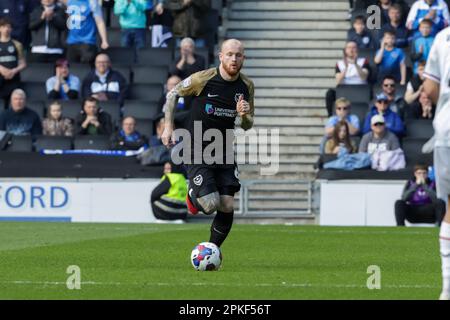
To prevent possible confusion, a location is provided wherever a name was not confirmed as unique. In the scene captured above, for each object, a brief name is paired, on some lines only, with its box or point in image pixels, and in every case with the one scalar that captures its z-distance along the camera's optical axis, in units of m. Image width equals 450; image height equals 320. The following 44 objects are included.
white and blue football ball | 13.55
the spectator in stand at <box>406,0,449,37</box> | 27.08
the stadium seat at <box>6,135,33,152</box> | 25.67
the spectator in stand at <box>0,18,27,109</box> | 26.91
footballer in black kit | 13.99
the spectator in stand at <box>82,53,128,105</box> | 26.78
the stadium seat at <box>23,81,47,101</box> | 27.61
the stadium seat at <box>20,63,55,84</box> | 27.98
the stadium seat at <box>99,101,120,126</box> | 26.42
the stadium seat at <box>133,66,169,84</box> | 27.47
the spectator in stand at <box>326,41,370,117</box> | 26.61
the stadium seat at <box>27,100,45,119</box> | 26.77
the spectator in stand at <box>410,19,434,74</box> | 26.36
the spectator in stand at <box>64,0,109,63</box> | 27.64
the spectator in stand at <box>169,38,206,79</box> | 26.48
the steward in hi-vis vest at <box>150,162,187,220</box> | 24.03
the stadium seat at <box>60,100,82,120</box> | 26.48
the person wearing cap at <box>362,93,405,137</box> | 25.23
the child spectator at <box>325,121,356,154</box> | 24.94
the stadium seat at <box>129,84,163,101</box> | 27.19
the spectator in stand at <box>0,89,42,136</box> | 25.89
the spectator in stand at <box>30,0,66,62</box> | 28.16
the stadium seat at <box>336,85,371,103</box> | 26.70
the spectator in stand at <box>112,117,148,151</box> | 25.31
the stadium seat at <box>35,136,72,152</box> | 25.70
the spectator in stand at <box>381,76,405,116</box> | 25.59
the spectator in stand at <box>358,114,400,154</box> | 24.53
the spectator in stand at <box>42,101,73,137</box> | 25.92
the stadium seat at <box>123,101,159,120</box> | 26.50
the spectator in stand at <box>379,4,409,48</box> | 27.53
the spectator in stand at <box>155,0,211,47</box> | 27.88
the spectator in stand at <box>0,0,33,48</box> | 28.53
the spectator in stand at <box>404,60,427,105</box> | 25.84
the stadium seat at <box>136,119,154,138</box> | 25.95
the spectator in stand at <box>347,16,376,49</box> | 27.62
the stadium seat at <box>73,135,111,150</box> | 25.58
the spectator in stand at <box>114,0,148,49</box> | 27.97
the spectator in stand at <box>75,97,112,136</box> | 25.75
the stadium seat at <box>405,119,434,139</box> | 25.62
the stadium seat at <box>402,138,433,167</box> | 24.58
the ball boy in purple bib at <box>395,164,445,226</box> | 23.53
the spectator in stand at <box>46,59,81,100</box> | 26.98
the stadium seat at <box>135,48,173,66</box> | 27.95
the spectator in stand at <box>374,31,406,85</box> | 26.86
